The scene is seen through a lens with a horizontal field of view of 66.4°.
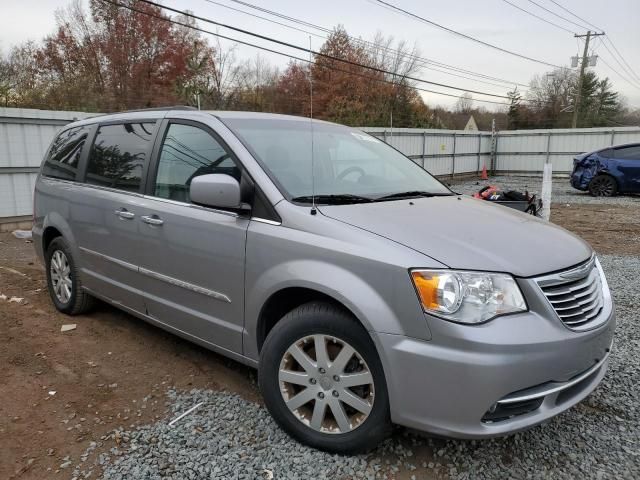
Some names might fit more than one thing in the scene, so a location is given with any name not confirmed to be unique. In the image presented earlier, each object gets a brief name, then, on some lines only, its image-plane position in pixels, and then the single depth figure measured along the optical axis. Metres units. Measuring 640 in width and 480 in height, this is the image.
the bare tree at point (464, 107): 49.34
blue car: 14.27
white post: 7.07
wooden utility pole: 33.66
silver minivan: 2.06
